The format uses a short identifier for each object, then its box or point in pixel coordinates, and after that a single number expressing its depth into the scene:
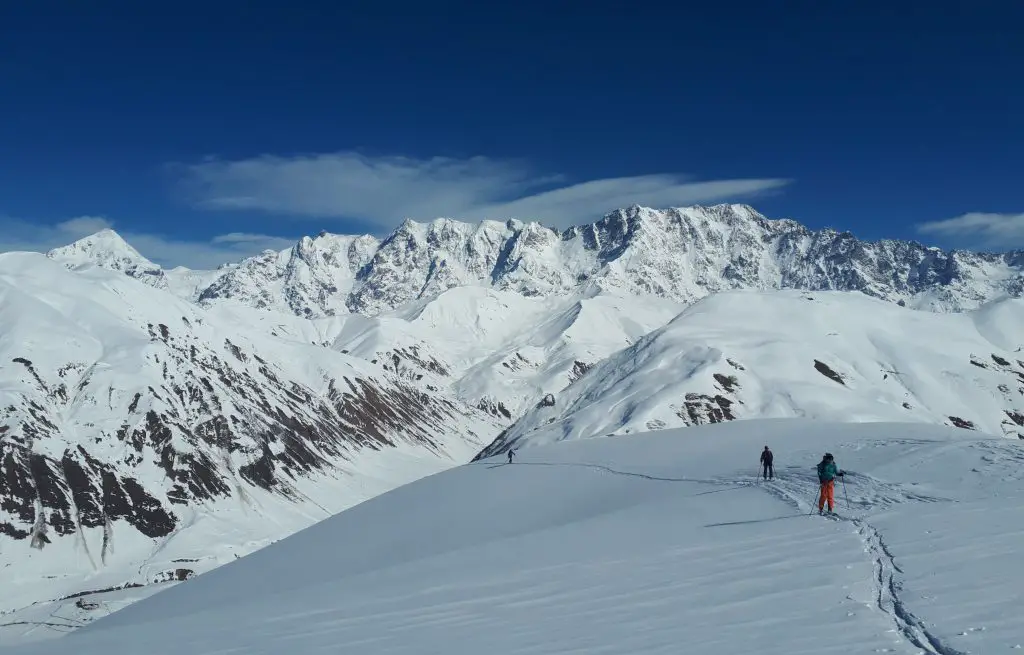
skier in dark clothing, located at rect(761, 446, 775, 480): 29.23
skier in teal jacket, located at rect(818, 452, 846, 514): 21.67
